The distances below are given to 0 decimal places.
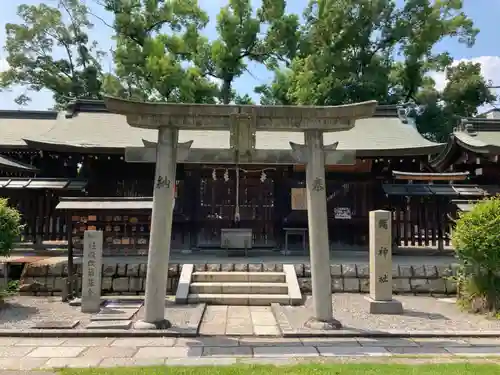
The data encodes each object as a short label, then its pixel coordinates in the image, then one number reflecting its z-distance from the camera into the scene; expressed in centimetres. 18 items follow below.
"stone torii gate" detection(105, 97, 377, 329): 757
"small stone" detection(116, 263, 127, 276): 1091
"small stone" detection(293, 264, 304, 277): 1105
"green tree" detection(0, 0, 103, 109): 3272
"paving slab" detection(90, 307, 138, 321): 819
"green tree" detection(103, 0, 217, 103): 3064
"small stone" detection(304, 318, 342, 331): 750
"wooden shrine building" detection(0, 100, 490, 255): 1347
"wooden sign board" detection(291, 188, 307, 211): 1455
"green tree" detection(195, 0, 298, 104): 3256
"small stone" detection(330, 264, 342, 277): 1115
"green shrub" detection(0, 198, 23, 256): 928
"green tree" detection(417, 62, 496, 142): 3000
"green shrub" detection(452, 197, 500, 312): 876
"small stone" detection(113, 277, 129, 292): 1083
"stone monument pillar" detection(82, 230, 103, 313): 900
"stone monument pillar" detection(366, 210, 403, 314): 916
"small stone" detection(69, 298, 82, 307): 944
